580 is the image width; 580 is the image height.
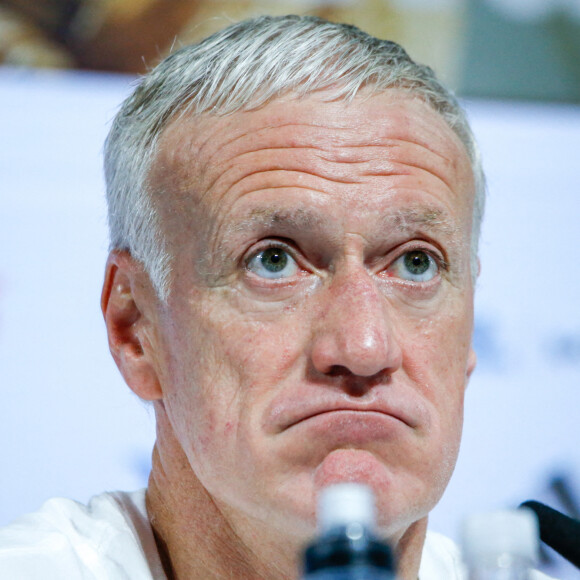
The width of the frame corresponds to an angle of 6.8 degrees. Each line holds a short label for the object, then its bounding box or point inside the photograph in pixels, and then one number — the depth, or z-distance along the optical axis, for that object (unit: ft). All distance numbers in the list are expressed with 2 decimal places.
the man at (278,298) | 6.80
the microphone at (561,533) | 6.66
